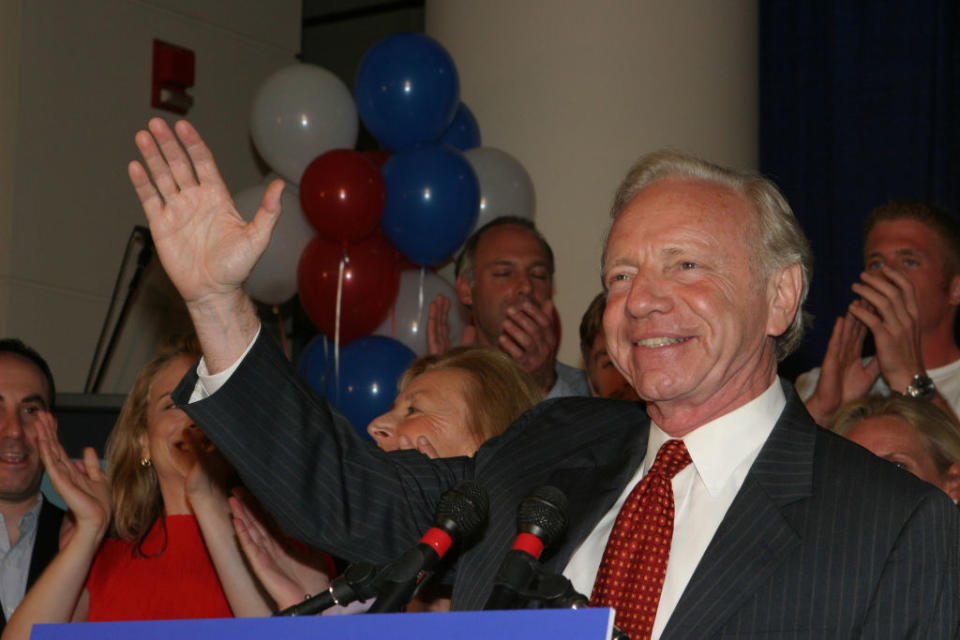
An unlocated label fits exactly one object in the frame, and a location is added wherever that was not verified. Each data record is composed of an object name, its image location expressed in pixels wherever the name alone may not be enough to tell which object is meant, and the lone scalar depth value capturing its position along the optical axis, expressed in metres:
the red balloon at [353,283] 4.63
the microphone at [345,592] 1.42
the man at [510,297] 3.87
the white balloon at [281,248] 4.76
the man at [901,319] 3.45
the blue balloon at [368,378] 4.38
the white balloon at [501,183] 4.70
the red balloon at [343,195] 4.52
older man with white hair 1.65
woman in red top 2.92
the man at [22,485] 3.27
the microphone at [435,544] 1.38
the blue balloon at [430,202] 4.57
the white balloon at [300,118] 4.90
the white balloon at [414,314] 4.71
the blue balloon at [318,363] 4.65
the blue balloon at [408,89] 4.63
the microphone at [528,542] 1.36
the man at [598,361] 3.78
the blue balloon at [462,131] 4.94
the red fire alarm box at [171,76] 5.98
